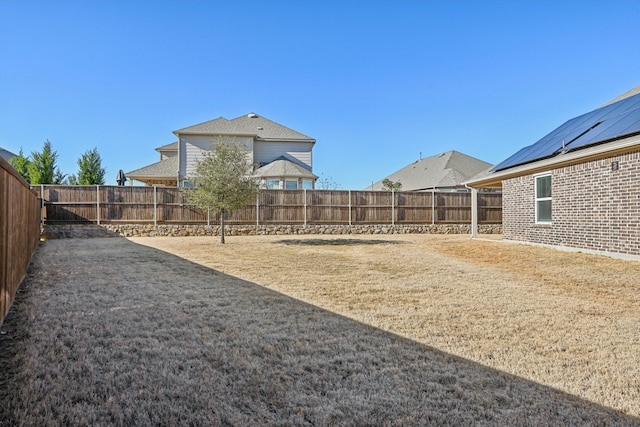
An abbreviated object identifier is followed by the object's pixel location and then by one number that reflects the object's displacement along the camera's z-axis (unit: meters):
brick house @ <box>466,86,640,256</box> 8.38
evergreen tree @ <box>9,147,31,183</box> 22.31
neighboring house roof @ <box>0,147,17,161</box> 28.32
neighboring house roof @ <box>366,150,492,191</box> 25.62
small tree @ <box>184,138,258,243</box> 12.55
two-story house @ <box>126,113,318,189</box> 21.45
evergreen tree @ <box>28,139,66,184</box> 21.80
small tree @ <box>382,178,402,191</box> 30.53
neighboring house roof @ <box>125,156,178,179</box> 21.61
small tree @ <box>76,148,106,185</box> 24.52
